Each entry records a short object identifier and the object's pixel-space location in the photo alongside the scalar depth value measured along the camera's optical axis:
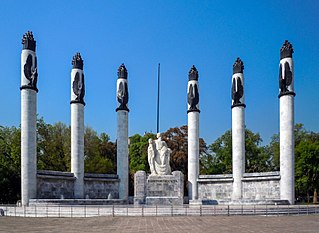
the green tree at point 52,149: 37.45
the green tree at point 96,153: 38.42
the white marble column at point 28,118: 24.77
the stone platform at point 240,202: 23.93
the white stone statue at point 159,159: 26.70
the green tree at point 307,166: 36.48
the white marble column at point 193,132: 31.02
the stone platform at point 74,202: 22.26
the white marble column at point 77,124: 28.52
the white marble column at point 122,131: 31.16
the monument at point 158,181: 26.02
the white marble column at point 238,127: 28.93
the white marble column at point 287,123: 26.14
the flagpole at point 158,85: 34.88
